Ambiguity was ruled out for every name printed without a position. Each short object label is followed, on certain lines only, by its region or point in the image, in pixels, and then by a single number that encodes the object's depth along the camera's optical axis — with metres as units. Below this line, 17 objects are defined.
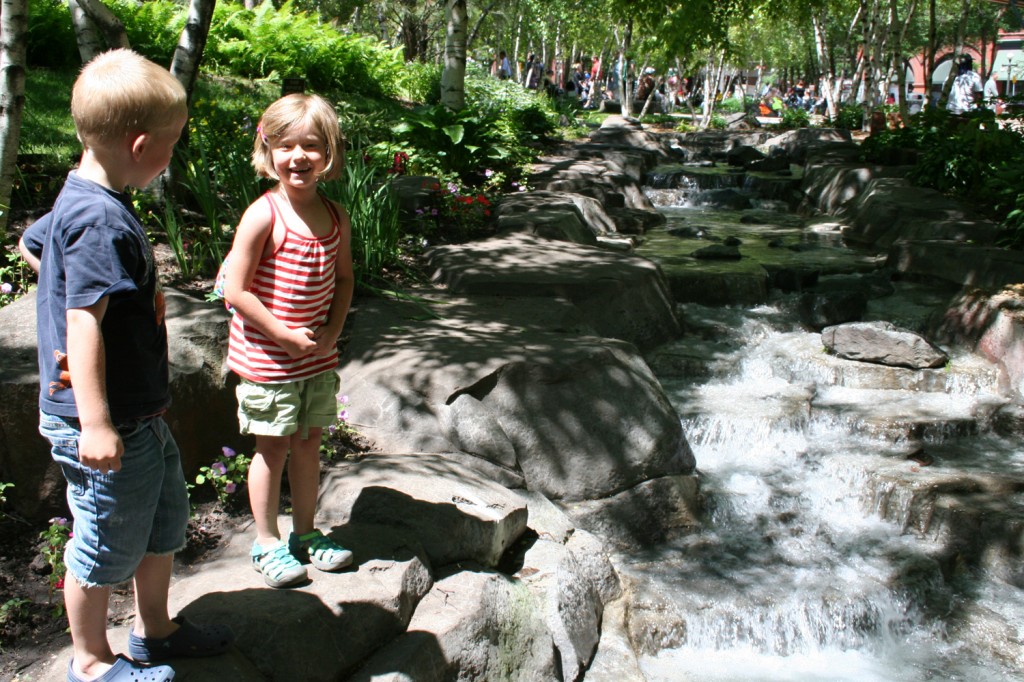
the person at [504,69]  37.06
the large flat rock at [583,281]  6.80
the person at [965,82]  20.17
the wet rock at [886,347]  6.89
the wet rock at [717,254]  9.75
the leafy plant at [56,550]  3.17
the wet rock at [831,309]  7.92
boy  2.21
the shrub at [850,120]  22.84
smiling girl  2.95
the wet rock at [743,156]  18.89
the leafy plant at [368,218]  6.24
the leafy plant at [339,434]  4.39
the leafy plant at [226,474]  3.85
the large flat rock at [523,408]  4.69
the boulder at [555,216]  8.77
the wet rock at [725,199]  14.54
